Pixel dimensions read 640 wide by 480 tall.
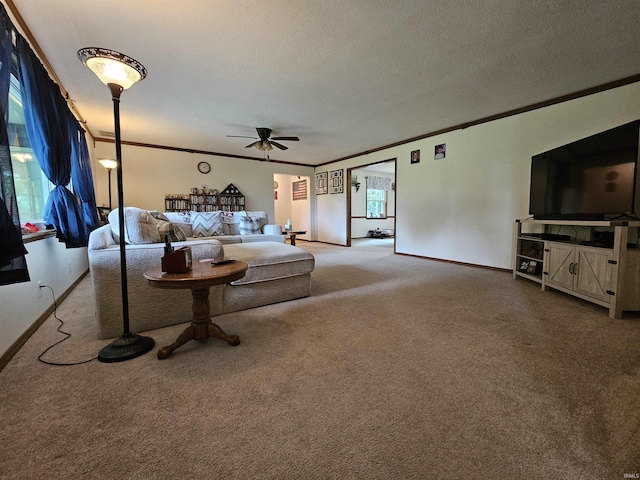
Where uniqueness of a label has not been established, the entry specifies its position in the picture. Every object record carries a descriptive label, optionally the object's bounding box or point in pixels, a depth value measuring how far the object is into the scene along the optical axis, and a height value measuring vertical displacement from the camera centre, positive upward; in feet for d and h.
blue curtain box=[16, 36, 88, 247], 6.15 +2.10
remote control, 5.94 -0.96
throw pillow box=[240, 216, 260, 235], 16.49 -0.43
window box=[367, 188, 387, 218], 29.86 +1.81
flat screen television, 7.33 +1.31
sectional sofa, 6.14 -1.61
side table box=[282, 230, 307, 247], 17.04 -1.02
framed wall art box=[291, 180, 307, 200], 26.98 +3.00
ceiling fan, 13.94 +4.15
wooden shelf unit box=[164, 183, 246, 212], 18.84 +1.31
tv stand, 7.01 -1.33
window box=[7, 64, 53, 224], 6.89 +1.47
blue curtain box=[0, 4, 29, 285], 4.17 +0.20
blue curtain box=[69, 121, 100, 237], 10.36 +1.77
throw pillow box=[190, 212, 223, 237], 15.78 -0.30
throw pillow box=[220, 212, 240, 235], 16.88 -0.31
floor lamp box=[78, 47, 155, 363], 4.63 +2.17
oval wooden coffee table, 4.80 -1.18
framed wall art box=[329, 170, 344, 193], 22.79 +3.18
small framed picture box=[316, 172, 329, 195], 24.30 +3.27
